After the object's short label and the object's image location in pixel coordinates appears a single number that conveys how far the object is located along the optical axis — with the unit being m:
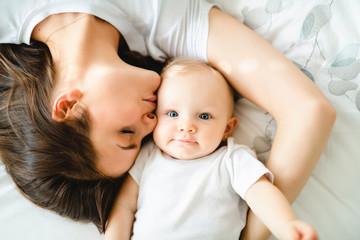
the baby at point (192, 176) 0.88
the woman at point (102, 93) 0.86
